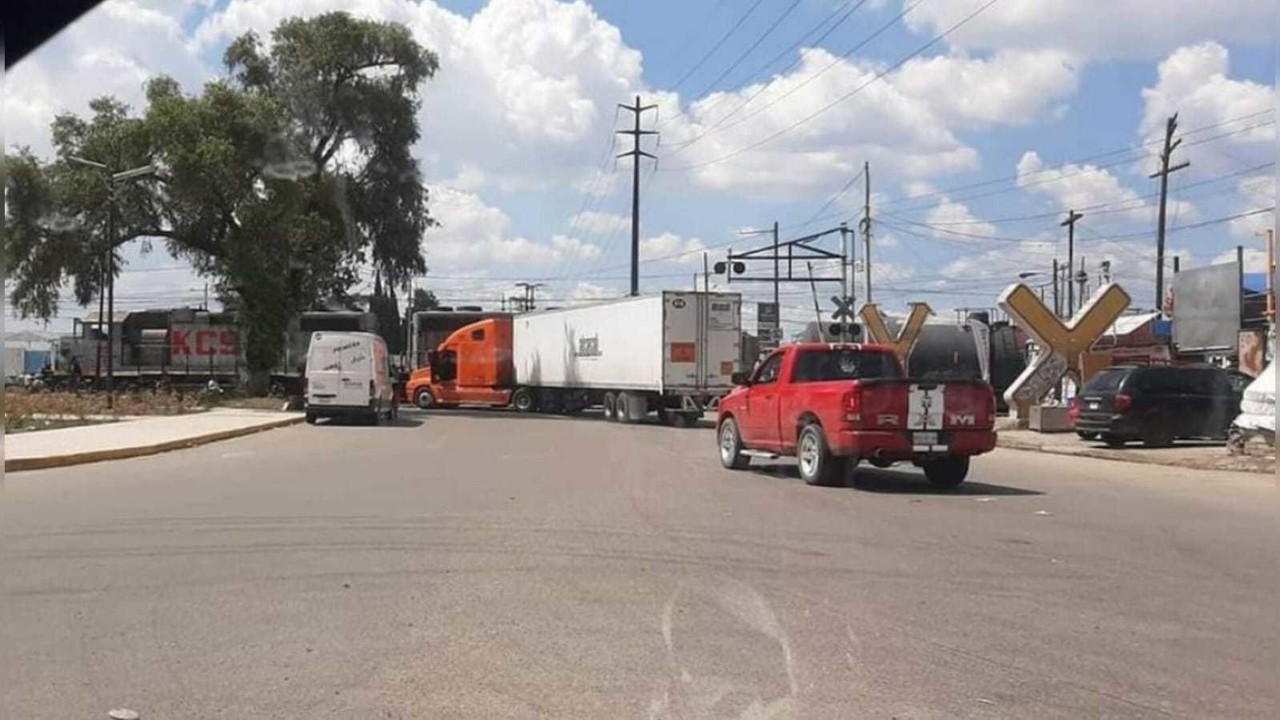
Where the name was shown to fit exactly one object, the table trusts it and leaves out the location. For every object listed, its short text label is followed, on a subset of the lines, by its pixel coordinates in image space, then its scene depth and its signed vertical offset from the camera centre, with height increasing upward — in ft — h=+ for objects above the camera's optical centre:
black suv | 75.82 -1.10
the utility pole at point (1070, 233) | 226.99 +27.87
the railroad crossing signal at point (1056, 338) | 98.43 +3.84
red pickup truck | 50.52 -1.30
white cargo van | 102.99 +0.30
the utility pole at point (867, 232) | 174.19 +21.32
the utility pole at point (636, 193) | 180.34 +28.78
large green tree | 136.67 +22.26
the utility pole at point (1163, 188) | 159.22 +25.91
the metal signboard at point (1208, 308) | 103.45 +6.76
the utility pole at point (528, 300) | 357.41 +23.11
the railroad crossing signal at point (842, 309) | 140.97 +8.43
